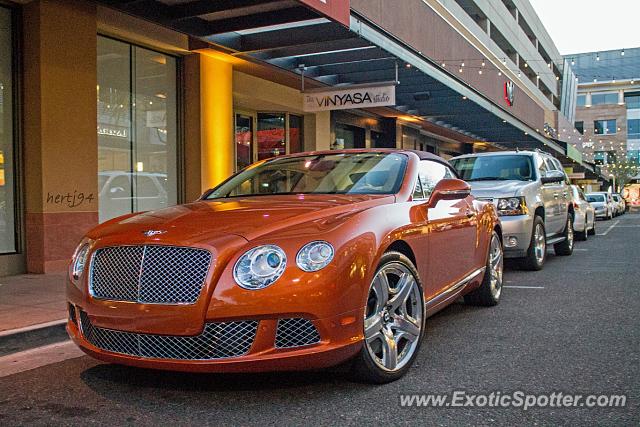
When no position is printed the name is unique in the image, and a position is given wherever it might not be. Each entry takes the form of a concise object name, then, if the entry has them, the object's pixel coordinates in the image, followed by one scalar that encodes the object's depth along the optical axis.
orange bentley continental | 3.29
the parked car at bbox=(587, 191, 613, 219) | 31.88
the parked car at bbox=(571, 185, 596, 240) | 13.93
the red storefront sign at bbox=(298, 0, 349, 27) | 8.34
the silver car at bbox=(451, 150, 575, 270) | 8.62
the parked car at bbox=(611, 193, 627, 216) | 40.03
